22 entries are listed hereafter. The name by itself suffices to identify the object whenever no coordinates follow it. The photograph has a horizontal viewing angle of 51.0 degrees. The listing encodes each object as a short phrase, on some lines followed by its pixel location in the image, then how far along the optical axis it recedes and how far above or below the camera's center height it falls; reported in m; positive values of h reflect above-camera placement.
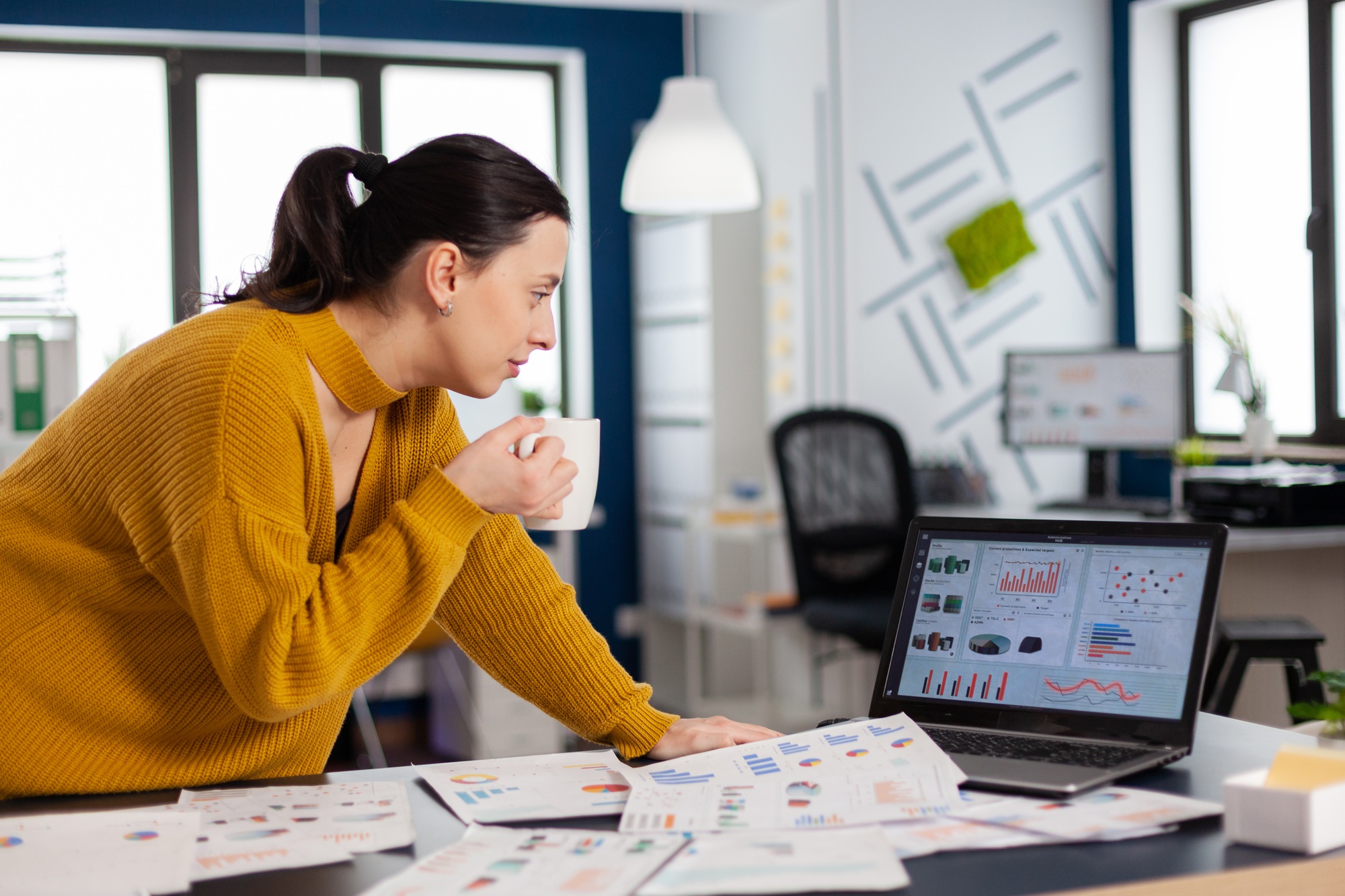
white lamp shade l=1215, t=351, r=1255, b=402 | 4.05 +0.10
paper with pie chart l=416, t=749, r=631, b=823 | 1.14 -0.31
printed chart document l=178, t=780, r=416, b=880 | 1.03 -0.31
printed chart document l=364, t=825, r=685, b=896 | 0.94 -0.31
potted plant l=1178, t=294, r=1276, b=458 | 4.06 +0.06
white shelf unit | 4.84 -0.06
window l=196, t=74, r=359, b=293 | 4.96 +1.01
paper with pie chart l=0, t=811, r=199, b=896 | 0.97 -0.31
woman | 1.17 -0.08
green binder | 3.79 +0.14
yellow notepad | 1.04 -0.27
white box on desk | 0.98 -0.29
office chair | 4.02 -0.24
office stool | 3.21 -0.55
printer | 3.50 -0.22
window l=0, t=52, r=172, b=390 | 4.71 +0.82
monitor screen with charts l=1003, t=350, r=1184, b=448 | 4.16 +0.05
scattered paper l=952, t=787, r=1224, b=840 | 1.04 -0.31
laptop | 1.24 -0.21
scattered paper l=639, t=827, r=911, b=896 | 0.92 -0.30
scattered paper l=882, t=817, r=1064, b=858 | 1.01 -0.31
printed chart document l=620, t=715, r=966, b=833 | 1.09 -0.30
